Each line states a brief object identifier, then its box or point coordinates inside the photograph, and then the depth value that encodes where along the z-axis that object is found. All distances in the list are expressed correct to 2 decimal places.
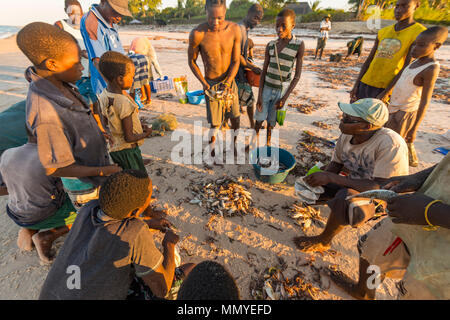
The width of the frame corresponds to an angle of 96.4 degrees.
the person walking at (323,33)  14.15
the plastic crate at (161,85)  8.06
